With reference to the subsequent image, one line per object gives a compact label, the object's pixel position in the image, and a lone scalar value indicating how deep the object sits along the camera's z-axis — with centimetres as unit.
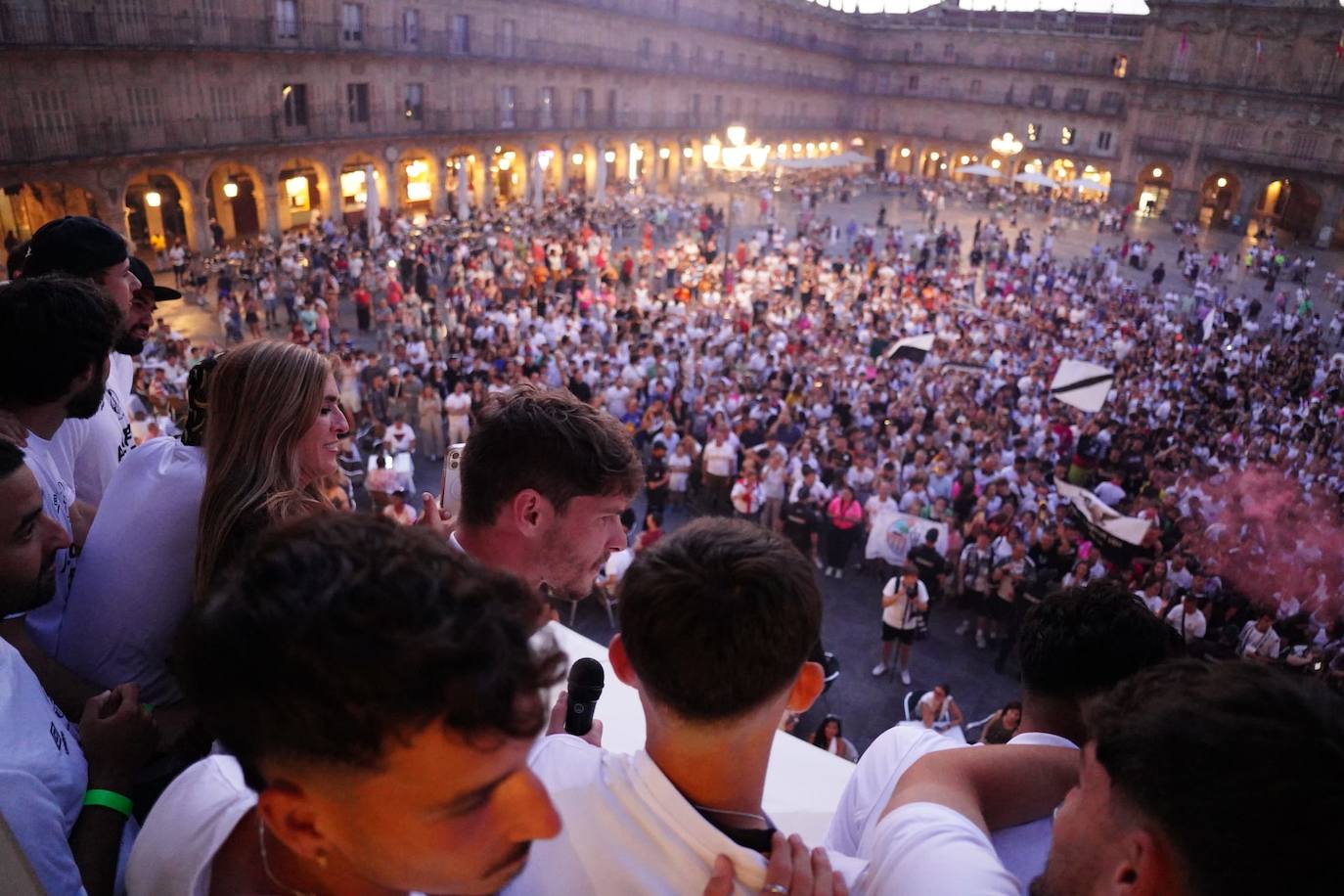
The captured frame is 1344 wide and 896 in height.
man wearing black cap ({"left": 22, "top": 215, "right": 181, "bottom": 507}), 298
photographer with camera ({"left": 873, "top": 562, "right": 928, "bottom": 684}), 796
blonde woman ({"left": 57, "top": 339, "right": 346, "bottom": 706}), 206
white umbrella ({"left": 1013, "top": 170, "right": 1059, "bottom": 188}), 3403
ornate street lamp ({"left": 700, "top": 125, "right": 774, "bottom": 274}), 1715
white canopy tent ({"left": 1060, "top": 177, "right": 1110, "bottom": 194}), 3401
